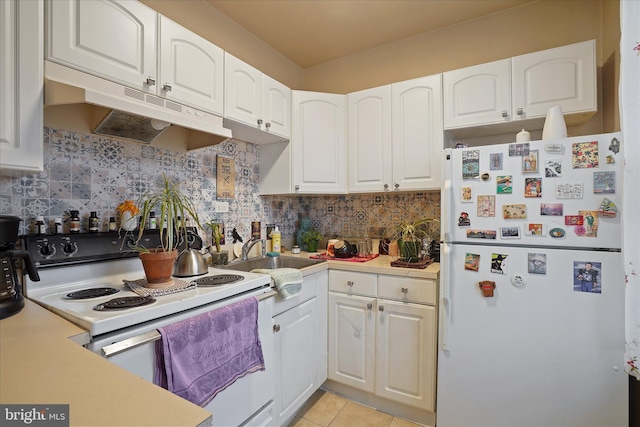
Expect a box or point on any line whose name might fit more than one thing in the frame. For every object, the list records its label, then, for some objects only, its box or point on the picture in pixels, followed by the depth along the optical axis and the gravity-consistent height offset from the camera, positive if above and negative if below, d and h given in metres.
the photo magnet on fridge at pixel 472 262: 1.52 -0.25
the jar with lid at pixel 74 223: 1.29 -0.04
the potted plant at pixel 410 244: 1.93 -0.20
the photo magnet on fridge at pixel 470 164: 1.54 +0.26
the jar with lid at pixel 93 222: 1.34 -0.04
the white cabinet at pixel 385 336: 1.75 -0.76
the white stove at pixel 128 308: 0.90 -0.31
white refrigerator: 1.28 -0.34
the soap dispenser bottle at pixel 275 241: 2.29 -0.21
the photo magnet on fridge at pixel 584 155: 1.30 +0.26
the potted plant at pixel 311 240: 2.51 -0.22
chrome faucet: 2.07 -0.24
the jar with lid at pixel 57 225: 1.25 -0.05
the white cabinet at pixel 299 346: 1.63 -0.79
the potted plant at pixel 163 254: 1.23 -0.17
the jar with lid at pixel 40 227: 1.20 -0.05
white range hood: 1.04 +0.42
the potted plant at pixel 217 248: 1.87 -0.22
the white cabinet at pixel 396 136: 1.98 +0.54
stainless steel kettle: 1.43 -0.25
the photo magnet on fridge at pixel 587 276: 1.29 -0.27
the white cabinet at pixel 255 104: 1.73 +0.70
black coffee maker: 0.93 -0.18
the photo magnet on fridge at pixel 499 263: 1.46 -0.24
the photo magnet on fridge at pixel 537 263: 1.38 -0.23
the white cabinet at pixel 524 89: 1.61 +0.73
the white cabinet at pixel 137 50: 1.09 +0.70
